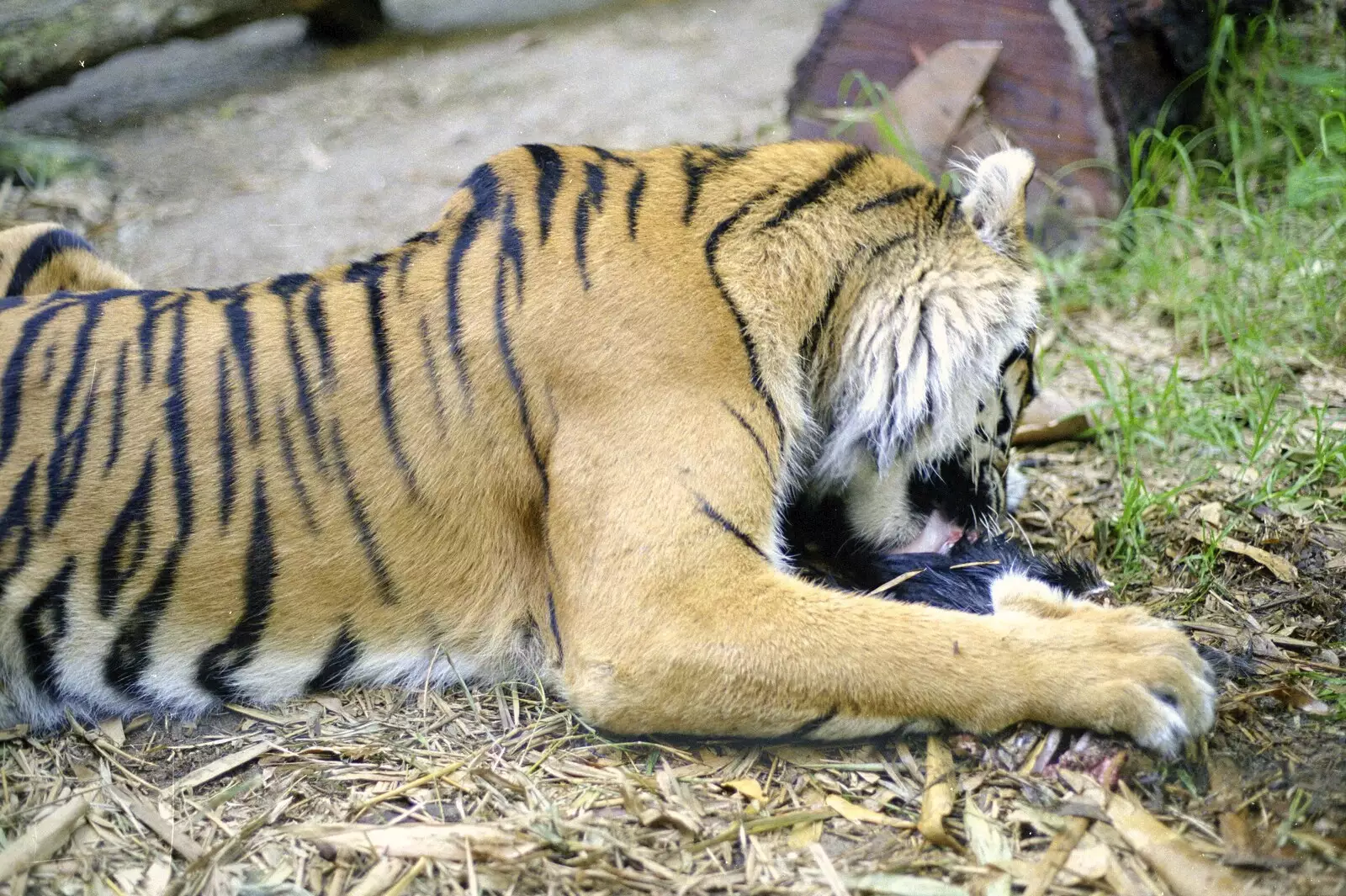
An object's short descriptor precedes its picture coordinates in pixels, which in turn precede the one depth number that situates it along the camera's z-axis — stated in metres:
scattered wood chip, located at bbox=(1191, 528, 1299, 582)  3.42
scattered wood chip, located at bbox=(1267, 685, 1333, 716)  3.25
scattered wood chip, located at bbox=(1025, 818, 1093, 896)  3.13
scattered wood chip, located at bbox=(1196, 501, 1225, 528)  3.51
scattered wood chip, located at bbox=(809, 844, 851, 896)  3.14
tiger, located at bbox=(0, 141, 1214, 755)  3.23
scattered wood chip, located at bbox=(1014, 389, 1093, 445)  3.71
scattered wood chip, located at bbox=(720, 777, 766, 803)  3.23
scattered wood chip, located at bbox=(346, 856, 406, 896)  3.15
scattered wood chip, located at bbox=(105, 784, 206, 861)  3.19
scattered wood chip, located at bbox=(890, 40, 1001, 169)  4.02
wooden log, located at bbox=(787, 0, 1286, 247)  3.98
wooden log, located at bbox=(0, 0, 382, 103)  4.71
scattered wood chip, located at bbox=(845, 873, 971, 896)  3.13
